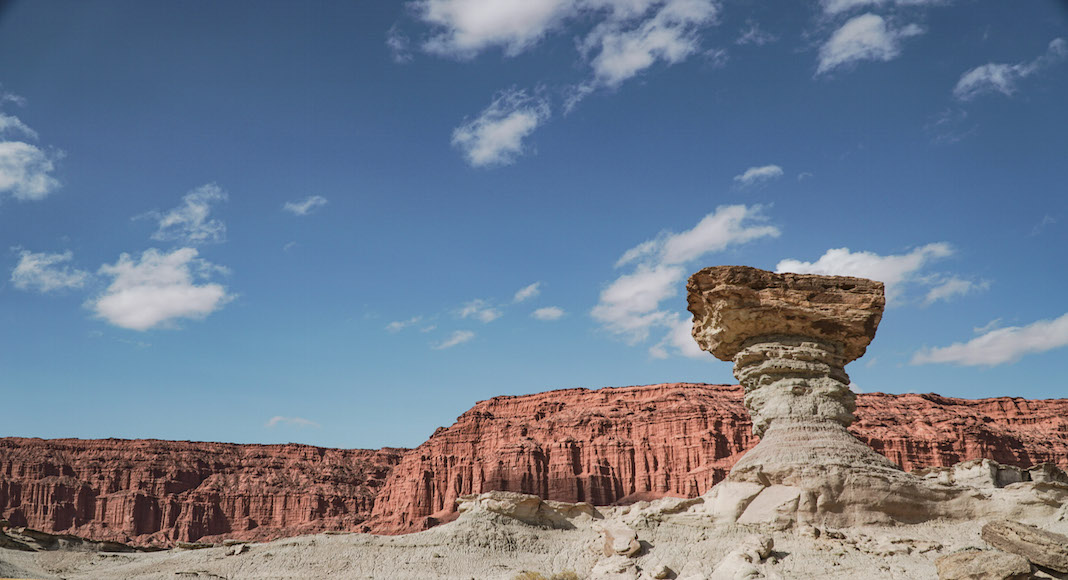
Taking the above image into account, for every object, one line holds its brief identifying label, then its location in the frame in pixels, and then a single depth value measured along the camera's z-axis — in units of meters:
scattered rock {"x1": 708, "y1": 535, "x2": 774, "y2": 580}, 20.36
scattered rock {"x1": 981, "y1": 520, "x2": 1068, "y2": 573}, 19.58
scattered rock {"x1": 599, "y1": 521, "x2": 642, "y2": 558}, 22.22
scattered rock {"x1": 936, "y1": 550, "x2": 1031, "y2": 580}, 18.56
